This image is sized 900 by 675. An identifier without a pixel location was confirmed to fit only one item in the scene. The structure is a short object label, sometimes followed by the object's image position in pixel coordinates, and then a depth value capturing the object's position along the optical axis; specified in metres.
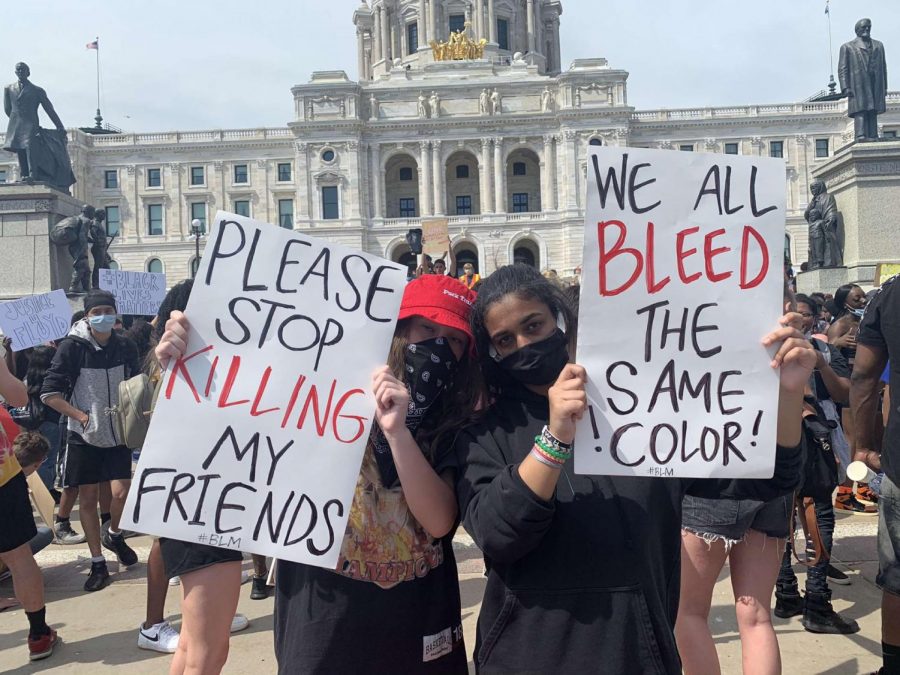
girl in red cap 1.87
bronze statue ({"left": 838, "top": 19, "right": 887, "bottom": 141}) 13.30
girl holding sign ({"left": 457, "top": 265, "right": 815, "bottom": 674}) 1.62
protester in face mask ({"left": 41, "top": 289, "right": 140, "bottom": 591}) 4.80
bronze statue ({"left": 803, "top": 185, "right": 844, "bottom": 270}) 13.20
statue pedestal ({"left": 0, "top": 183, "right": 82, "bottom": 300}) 12.70
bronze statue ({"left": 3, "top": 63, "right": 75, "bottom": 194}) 12.86
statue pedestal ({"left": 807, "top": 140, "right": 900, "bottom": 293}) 12.47
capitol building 47.88
